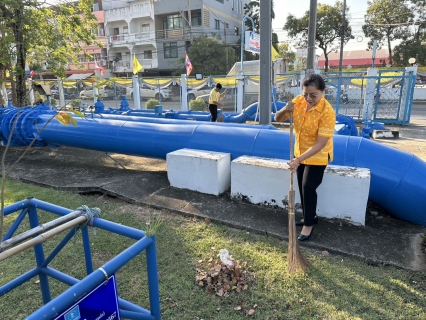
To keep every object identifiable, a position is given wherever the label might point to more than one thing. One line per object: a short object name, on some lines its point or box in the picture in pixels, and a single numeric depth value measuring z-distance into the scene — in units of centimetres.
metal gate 1200
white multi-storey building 3152
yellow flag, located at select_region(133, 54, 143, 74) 1593
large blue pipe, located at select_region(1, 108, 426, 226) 359
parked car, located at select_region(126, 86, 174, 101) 2244
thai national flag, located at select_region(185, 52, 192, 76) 1748
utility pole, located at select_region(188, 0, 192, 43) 2896
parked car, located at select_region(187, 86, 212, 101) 1936
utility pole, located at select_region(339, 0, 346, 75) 2407
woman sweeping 299
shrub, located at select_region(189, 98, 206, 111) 1661
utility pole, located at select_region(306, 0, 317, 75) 929
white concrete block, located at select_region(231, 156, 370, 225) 353
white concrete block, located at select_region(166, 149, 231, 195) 438
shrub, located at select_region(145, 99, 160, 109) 1702
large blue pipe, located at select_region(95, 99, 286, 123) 1070
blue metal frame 118
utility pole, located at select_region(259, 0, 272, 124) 552
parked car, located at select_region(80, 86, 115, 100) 2514
